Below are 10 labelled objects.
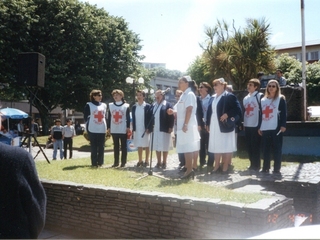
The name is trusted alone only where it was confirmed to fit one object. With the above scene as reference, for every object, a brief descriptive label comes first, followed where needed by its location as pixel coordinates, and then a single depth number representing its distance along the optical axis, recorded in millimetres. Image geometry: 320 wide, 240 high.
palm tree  20594
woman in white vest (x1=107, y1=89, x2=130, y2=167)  8609
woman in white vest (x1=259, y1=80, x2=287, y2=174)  7188
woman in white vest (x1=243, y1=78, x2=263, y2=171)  7699
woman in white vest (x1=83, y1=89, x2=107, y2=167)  8578
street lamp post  19406
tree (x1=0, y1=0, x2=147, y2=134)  25953
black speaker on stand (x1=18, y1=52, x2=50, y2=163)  9789
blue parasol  26031
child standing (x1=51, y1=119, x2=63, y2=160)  15094
